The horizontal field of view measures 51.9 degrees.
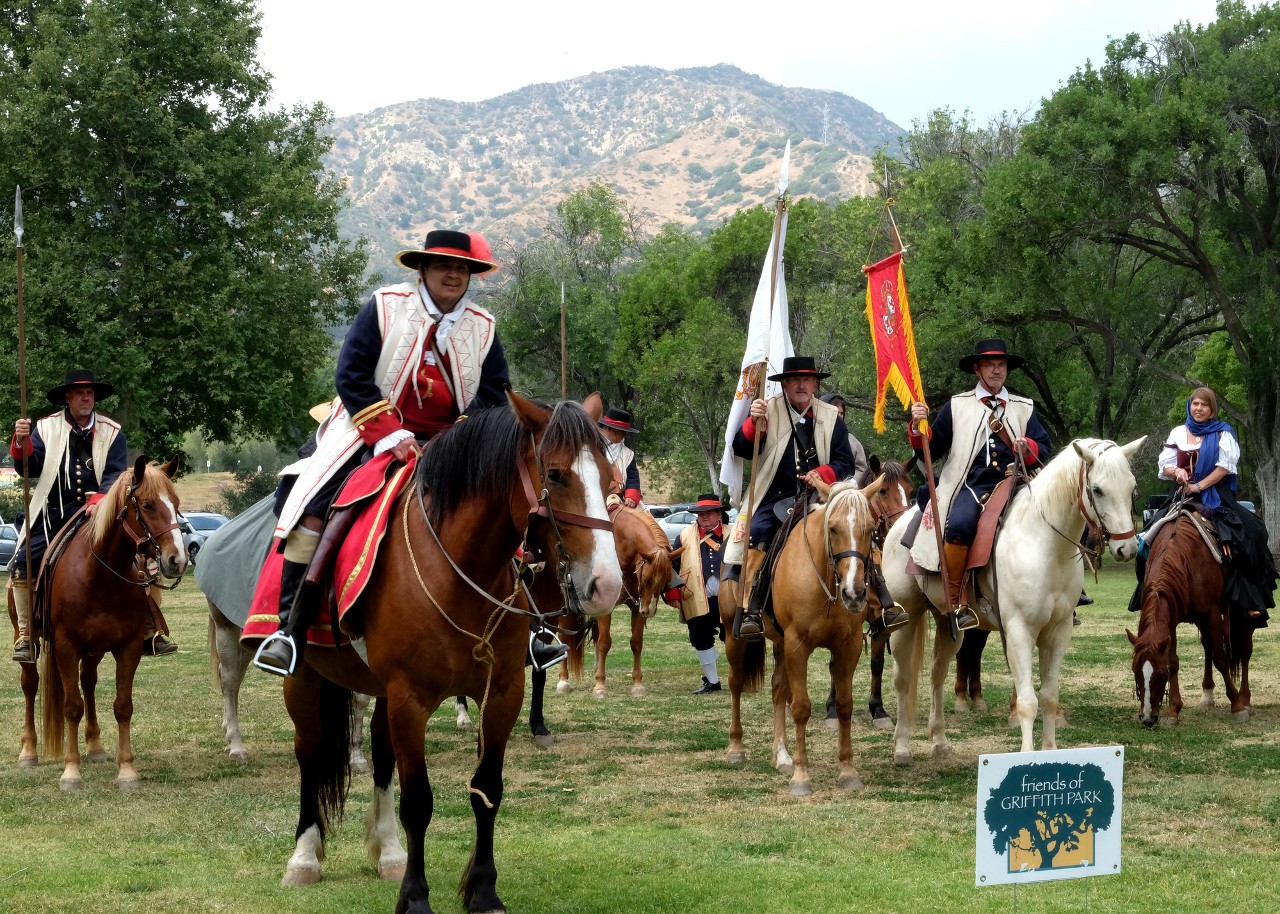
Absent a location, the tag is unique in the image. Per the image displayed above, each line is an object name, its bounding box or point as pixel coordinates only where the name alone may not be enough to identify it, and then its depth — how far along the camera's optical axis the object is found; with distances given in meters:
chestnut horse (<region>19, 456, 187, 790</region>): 9.73
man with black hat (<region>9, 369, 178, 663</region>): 10.84
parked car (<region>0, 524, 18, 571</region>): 38.16
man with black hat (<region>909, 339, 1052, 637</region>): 10.34
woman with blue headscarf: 12.57
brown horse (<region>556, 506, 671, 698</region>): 12.52
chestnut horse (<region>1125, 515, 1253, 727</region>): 11.77
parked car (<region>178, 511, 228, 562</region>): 40.26
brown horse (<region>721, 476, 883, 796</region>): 8.94
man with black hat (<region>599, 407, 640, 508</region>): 11.51
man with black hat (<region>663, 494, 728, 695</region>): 14.21
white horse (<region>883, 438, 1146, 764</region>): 9.32
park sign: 5.20
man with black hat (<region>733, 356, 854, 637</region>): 10.10
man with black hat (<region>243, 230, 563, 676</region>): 6.45
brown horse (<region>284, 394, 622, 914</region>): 5.53
